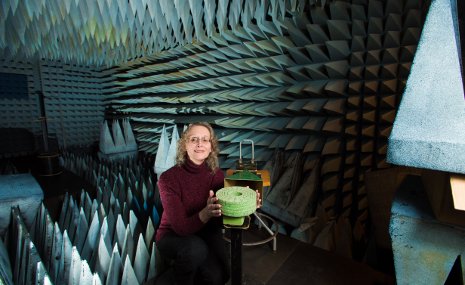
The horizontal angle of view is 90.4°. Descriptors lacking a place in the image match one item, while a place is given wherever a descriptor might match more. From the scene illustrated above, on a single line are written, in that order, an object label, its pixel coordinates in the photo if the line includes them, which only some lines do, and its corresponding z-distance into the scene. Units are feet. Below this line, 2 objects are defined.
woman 4.62
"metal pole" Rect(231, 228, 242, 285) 3.47
